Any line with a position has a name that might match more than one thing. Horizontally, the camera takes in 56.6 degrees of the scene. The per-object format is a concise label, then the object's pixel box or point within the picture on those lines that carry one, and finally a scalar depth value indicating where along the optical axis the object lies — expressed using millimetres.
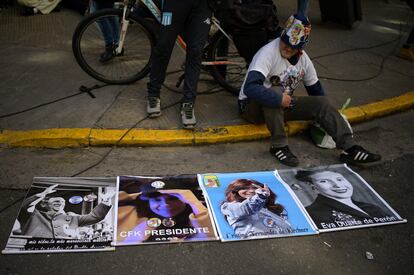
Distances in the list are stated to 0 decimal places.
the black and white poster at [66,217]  2123
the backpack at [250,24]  3201
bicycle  3342
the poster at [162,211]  2242
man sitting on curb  2844
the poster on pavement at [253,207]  2338
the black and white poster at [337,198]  2477
